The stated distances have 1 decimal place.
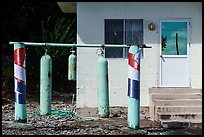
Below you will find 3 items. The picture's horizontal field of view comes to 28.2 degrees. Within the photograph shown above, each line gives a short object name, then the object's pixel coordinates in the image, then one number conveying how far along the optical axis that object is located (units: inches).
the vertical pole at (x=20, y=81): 361.4
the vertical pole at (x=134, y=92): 345.1
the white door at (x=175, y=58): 467.5
